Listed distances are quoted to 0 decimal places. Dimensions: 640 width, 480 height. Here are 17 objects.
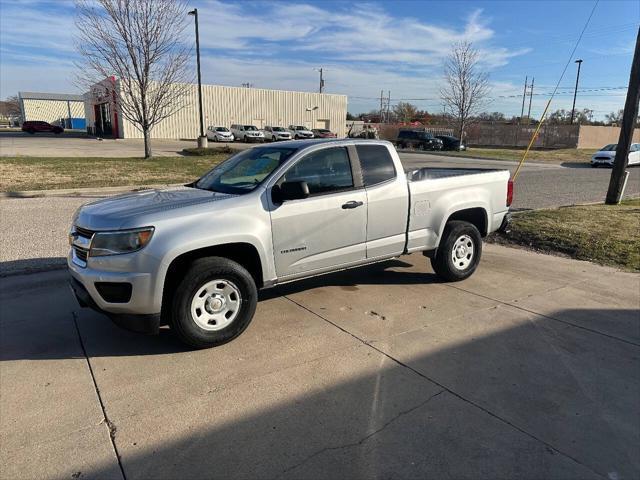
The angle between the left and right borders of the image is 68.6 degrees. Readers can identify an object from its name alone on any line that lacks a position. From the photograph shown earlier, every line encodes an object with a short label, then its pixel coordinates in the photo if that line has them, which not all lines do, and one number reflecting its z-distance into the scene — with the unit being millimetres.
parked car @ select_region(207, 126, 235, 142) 43844
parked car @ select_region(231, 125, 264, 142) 45719
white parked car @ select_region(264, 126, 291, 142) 45375
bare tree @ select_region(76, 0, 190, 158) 19047
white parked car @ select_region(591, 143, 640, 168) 27672
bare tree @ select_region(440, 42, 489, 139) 39531
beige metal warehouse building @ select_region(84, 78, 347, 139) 50625
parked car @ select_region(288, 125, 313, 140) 46150
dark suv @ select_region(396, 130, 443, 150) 40844
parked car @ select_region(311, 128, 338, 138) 45681
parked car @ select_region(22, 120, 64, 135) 57000
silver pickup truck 3744
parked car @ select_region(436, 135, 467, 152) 40750
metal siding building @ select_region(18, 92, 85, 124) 89375
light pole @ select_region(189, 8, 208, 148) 25925
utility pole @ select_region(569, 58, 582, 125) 60050
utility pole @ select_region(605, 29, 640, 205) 11289
